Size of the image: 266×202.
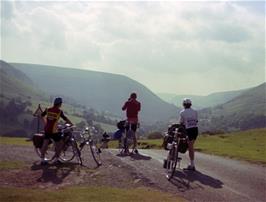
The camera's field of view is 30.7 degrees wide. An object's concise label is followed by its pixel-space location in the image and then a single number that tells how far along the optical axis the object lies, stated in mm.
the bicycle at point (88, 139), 21094
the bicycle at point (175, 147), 18500
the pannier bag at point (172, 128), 19556
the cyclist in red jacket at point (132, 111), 25250
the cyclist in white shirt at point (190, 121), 19469
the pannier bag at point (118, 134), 26047
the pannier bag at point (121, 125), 25894
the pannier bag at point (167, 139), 19719
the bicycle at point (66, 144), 20125
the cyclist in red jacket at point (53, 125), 19750
